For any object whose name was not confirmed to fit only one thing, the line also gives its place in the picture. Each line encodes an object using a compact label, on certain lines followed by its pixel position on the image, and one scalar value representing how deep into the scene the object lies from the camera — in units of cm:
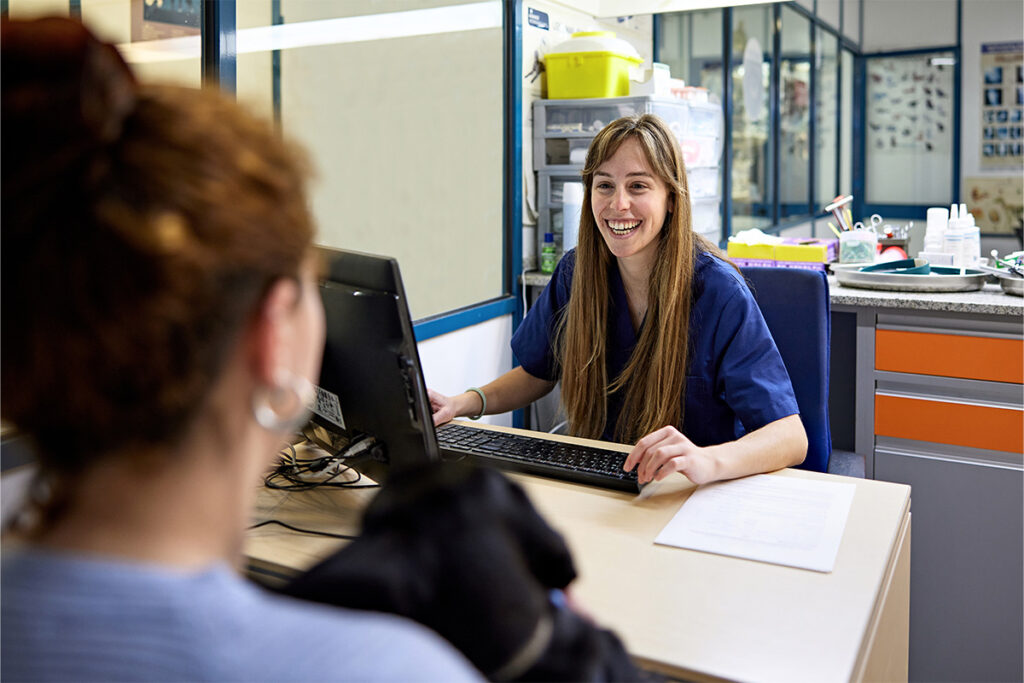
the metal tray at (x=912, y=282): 251
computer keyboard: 143
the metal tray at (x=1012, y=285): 241
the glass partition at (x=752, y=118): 479
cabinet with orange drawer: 231
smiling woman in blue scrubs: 168
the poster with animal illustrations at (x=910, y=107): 754
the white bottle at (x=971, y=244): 276
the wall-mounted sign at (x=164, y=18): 160
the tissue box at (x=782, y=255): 293
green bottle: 308
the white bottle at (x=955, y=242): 276
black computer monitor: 114
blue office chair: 186
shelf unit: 304
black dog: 52
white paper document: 116
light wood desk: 92
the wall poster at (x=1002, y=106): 717
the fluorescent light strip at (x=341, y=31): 166
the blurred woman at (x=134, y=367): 44
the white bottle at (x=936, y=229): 285
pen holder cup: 302
